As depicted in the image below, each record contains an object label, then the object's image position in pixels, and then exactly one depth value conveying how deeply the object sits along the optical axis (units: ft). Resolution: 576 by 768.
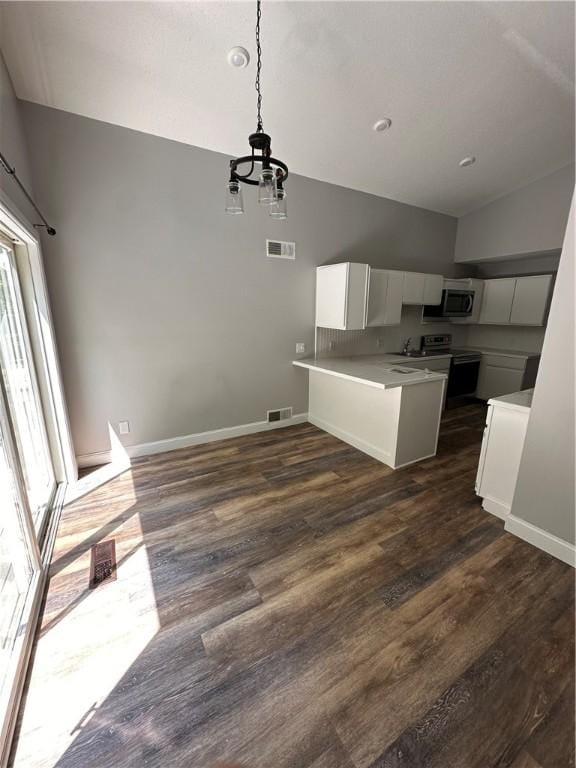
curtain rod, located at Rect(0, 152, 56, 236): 4.97
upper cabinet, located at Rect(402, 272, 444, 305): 13.37
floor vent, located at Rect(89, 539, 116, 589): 5.74
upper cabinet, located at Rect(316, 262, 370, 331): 11.08
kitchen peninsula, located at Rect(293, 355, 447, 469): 9.27
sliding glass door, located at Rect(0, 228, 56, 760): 4.24
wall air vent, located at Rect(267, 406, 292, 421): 12.45
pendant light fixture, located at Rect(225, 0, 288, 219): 4.79
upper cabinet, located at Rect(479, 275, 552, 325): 14.23
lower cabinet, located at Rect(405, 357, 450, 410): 13.41
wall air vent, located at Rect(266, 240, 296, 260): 11.05
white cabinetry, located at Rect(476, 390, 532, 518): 6.97
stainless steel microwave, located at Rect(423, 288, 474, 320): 15.03
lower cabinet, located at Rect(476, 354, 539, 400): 14.54
